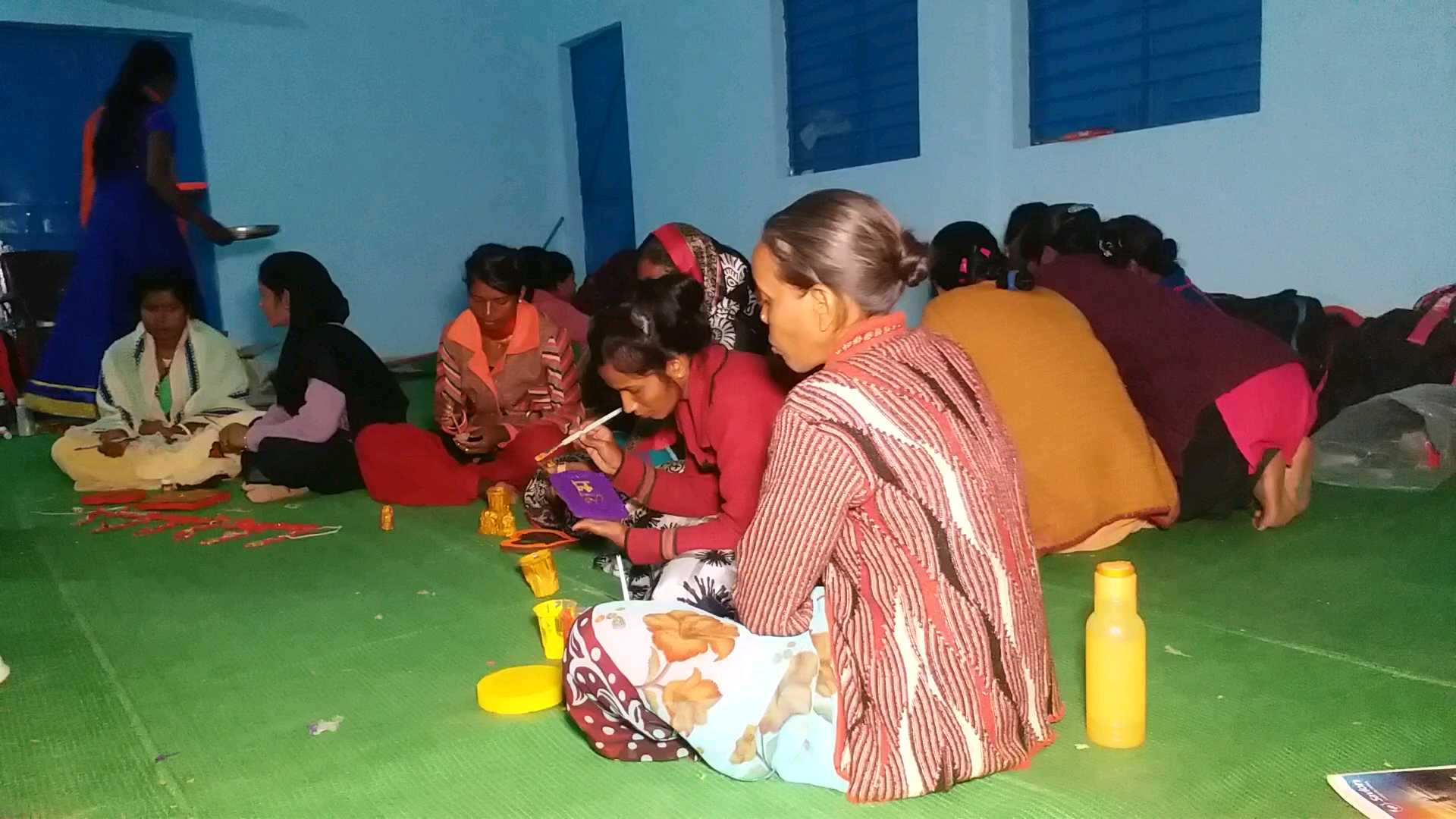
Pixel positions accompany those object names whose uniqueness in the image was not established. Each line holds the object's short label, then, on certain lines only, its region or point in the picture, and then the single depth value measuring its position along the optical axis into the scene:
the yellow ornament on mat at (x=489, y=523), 3.17
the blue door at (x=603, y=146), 7.14
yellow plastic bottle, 1.58
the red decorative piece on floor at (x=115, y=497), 3.81
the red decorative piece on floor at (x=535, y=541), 2.94
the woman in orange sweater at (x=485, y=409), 3.57
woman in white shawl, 4.00
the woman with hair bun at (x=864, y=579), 1.28
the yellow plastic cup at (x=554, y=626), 2.12
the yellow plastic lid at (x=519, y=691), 1.88
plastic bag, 3.25
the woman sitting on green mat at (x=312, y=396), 3.77
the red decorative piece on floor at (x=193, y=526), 3.29
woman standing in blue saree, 4.91
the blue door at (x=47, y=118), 6.01
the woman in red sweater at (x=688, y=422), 2.13
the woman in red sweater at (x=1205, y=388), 2.71
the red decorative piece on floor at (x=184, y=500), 3.72
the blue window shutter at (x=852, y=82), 5.06
